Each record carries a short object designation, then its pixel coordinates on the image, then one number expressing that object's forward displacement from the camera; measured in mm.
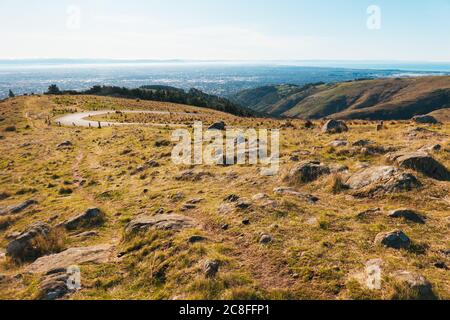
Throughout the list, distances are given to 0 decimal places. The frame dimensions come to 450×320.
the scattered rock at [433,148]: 18934
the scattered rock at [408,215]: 12152
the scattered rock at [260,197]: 15038
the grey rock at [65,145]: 38125
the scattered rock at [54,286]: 9633
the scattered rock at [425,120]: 37381
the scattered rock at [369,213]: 12769
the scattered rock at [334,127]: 31188
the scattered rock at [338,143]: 23141
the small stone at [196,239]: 11783
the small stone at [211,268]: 9523
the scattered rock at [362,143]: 22394
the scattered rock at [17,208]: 20116
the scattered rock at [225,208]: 14384
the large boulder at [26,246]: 13078
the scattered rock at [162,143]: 31850
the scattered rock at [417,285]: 7922
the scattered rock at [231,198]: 15458
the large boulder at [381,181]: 14526
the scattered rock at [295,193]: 14891
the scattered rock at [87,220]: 15862
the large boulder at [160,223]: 13336
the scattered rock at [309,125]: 38381
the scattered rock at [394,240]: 10414
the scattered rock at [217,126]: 36428
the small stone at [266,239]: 11305
